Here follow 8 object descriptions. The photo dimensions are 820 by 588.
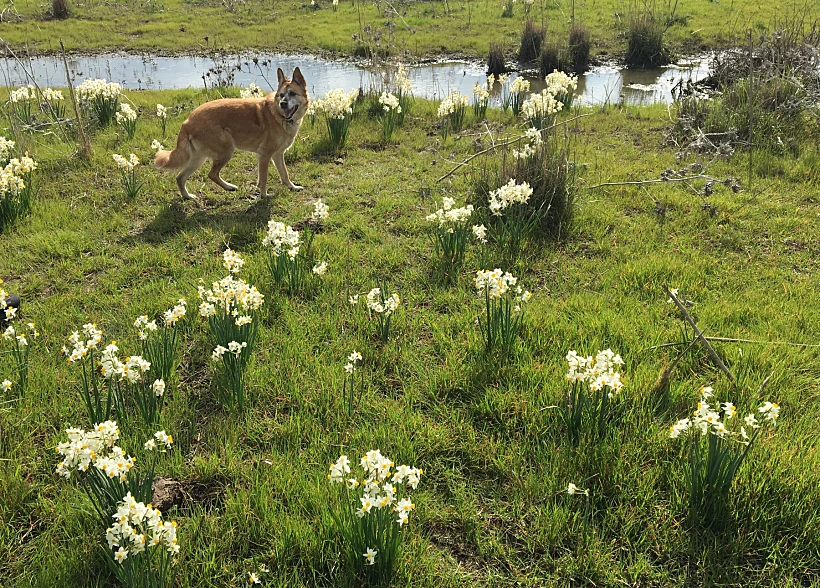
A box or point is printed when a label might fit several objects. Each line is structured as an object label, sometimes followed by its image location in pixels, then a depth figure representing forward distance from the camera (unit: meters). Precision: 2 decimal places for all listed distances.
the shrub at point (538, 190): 5.49
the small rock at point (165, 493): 2.80
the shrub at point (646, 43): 15.91
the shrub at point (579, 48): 16.19
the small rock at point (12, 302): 4.17
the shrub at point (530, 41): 16.67
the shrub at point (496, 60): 16.03
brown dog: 6.36
